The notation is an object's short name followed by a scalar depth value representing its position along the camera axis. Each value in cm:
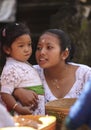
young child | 425
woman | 449
